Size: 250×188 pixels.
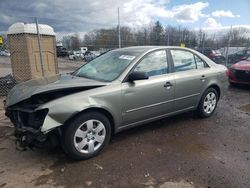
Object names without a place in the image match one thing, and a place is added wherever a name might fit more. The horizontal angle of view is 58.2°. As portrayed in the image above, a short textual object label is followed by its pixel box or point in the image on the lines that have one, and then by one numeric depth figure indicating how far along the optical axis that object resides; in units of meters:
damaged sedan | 2.94
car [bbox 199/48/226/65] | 17.36
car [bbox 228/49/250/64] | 17.39
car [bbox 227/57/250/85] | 7.79
